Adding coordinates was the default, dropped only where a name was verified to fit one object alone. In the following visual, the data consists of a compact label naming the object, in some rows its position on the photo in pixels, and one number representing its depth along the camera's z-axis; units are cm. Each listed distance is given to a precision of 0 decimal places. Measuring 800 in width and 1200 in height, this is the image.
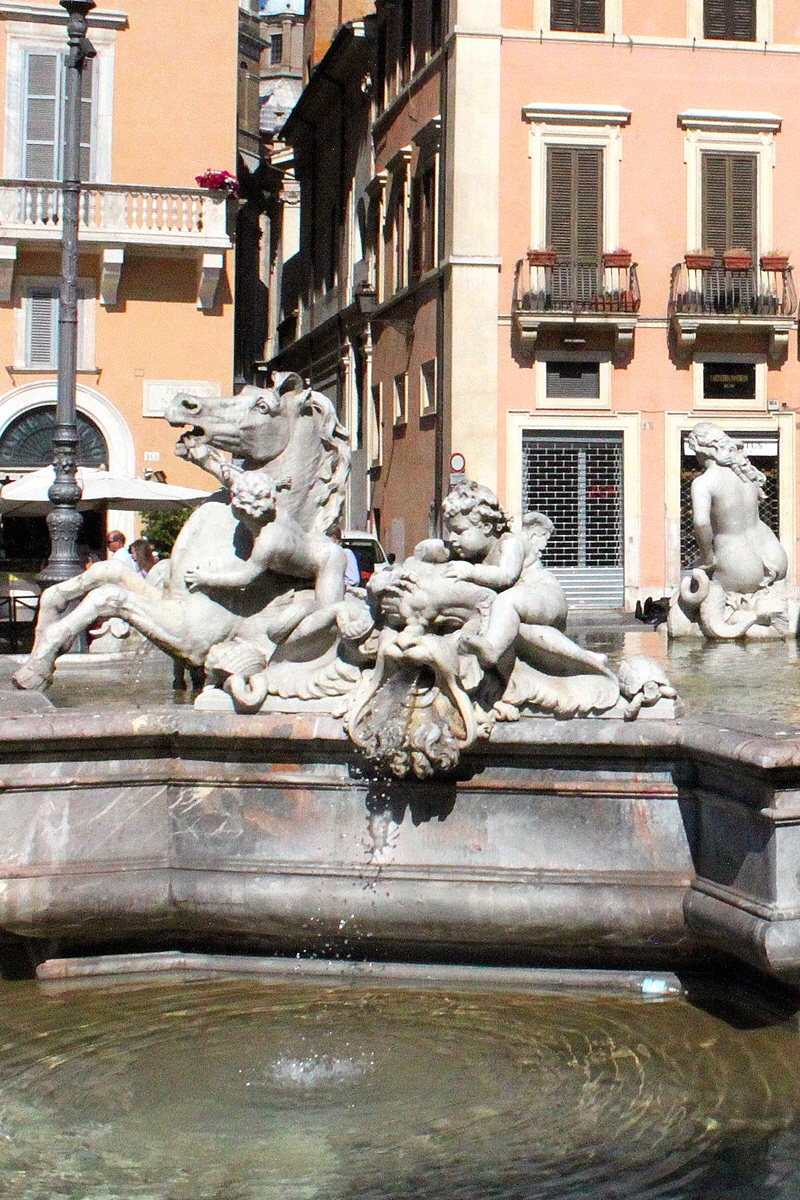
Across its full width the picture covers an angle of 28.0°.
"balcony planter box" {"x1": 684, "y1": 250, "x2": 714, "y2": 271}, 2530
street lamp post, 1180
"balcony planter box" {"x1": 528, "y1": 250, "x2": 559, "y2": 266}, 2509
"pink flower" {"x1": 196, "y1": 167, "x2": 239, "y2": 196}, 2144
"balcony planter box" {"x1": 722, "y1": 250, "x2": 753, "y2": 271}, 2541
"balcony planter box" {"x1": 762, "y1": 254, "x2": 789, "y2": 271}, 2534
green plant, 1769
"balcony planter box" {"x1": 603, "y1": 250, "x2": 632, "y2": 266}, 2517
